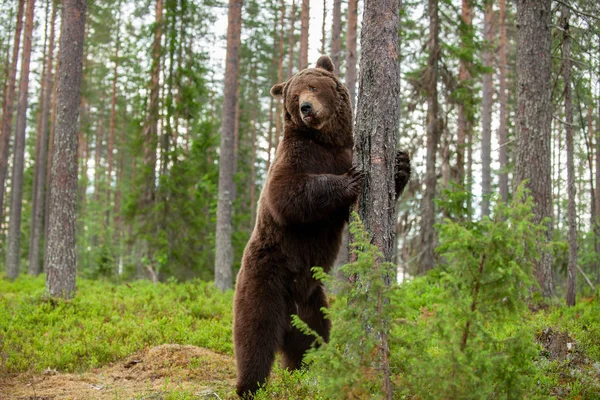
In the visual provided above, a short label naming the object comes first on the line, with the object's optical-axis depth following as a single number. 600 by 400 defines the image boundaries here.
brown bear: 4.86
